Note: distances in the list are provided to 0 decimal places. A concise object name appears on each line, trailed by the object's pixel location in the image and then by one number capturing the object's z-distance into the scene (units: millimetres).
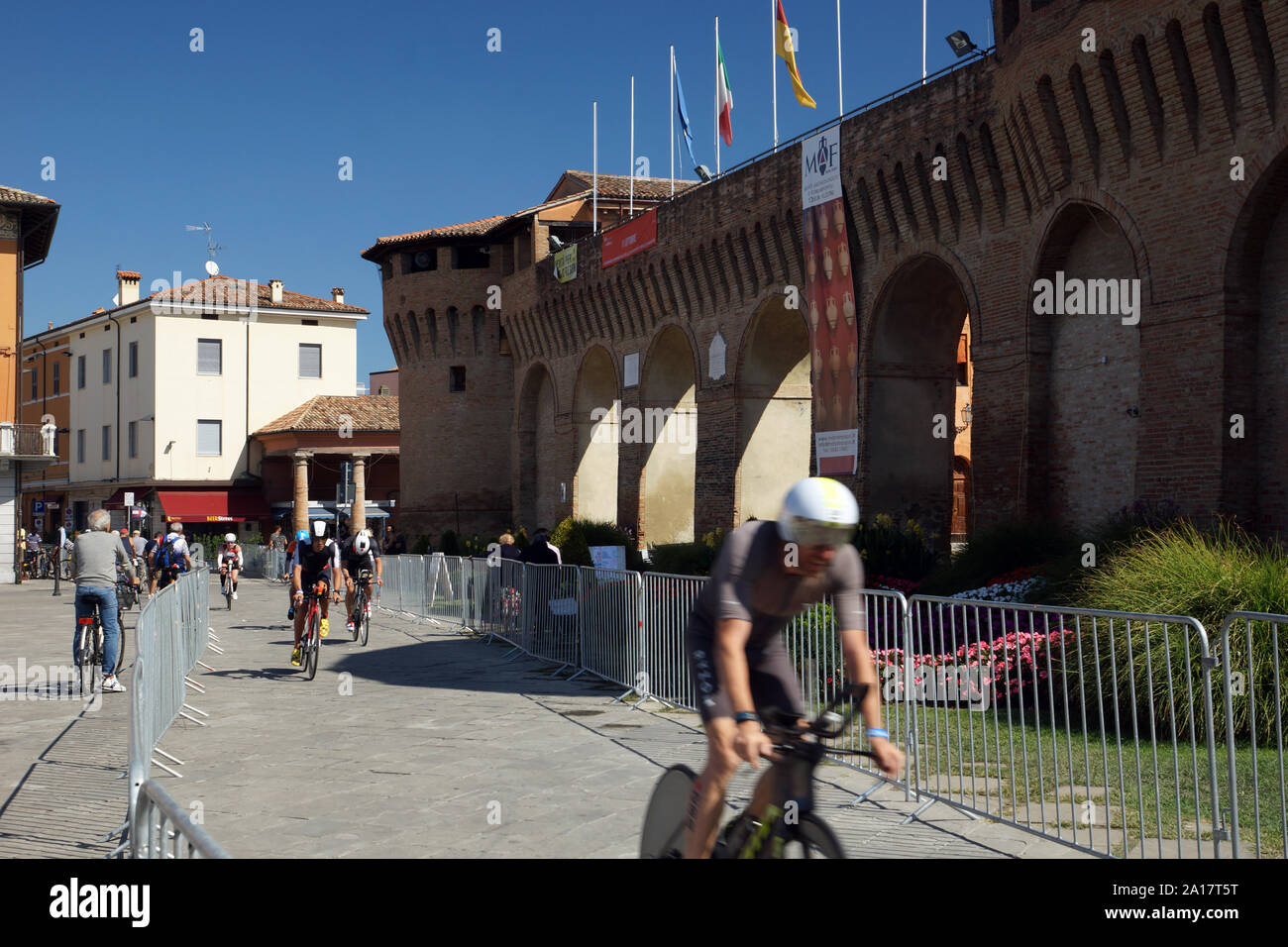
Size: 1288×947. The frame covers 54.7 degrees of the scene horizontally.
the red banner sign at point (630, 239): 30922
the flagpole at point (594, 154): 34219
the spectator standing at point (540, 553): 16547
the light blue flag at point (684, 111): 30172
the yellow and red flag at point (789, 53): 24016
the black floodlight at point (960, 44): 20661
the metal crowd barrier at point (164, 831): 3453
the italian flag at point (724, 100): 27438
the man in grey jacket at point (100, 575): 12164
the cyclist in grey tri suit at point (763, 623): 4062
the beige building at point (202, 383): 51219
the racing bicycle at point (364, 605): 17203
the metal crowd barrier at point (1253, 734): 5254
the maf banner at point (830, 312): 23297
